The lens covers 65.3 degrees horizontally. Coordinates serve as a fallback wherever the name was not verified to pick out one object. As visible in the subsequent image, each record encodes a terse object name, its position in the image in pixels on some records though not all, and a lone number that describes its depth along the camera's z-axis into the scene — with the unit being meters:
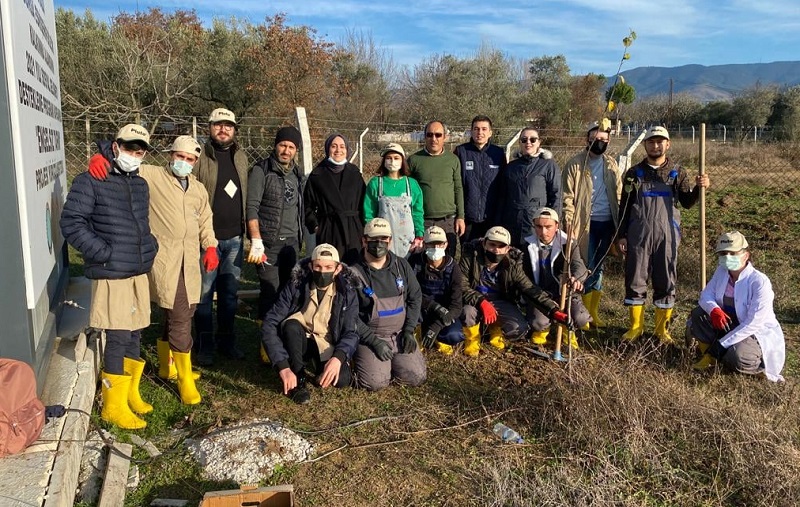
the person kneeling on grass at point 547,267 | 5.55
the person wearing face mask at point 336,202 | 5.32
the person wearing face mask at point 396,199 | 5.41
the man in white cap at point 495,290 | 5.39
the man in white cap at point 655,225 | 5.59
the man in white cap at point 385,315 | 4.65
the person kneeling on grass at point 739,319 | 4.68
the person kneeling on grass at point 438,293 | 5.18
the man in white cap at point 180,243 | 4.25
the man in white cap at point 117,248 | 3.66
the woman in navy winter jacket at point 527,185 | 5.79
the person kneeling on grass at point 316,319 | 4.46
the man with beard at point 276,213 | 5.01
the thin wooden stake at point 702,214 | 5.58
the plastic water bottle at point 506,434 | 3.82
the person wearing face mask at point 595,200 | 5.93
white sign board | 3.34
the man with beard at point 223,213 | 4.84
